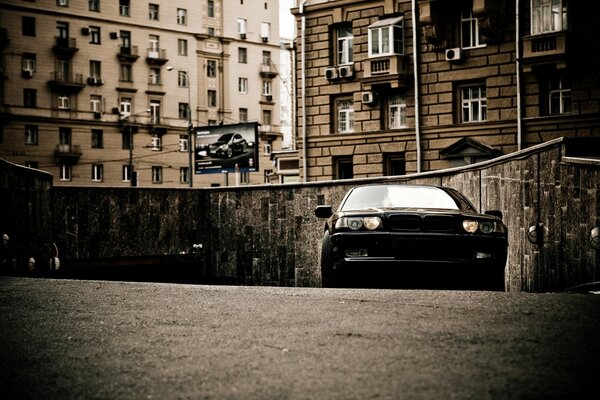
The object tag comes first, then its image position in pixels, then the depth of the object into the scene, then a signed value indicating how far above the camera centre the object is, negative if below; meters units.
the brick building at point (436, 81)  30.61 +4.24
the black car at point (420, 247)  10.38 -0.61
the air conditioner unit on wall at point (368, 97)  36.11 +3.90
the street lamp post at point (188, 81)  69.55 +9.47
